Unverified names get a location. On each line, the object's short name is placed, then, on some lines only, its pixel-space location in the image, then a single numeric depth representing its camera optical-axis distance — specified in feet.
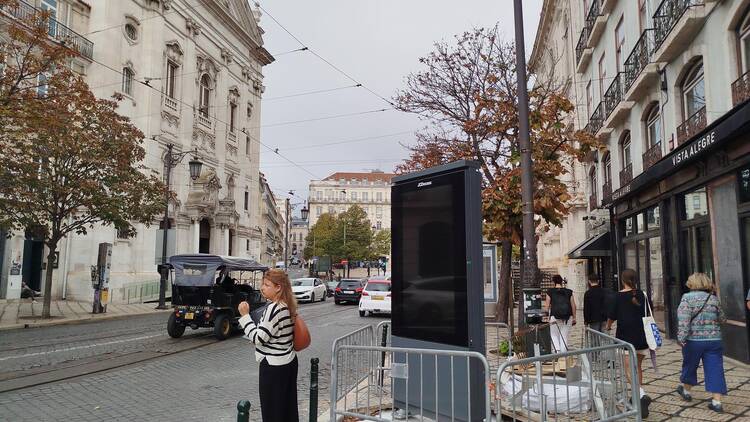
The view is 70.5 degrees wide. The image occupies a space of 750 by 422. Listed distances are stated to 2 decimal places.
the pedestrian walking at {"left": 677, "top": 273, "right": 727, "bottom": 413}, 19.97
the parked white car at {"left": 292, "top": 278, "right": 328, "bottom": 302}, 93.30
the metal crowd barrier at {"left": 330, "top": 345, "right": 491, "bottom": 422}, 16.12
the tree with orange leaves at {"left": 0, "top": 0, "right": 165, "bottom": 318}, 47.83
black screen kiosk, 16.78
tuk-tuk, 43.31
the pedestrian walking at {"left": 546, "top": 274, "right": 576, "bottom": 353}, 28.73
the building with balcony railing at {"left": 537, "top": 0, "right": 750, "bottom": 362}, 31.65
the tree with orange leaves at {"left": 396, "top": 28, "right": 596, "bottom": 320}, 34.37
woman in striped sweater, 14.01
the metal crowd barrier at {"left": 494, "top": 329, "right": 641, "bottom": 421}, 15.47
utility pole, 26.08
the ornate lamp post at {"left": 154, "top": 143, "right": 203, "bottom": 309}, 75.00
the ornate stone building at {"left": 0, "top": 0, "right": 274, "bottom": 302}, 87.66
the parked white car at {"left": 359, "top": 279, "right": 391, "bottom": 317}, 64.80
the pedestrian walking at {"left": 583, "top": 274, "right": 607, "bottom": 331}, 28.25
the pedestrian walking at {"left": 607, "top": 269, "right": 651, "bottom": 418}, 23.09
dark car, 88.53
